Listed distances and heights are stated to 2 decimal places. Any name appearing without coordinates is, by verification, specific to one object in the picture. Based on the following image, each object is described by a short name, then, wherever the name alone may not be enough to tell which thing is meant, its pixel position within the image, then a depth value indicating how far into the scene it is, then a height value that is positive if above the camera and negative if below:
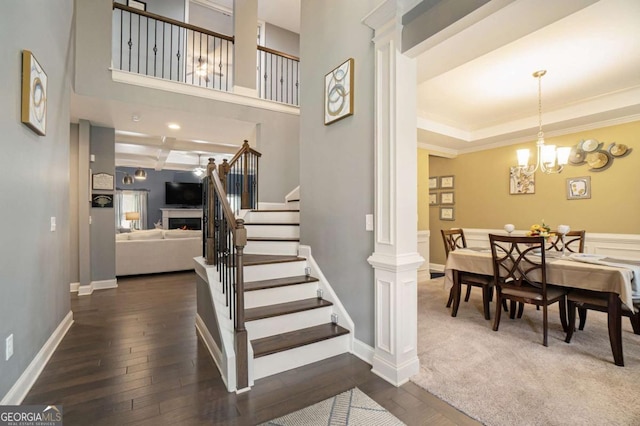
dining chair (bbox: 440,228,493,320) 3.30 -0.79
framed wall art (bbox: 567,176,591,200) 4.54 +0.45
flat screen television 10.99 +0.92
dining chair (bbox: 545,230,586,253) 3.67 -0.35
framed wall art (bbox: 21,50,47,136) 1.97 +0.92
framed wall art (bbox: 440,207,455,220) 6.38 +0.08
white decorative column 2.13 +0.09
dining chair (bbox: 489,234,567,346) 2.67 -0.63
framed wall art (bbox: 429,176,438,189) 6.73 +0.81
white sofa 5.61 -0.67
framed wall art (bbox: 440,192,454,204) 6.40 +0.42
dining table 2.32 -0.54
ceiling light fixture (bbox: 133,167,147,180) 9.06 +1.38
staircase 2.24 -0.82
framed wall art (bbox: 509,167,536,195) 5.16 +0.63
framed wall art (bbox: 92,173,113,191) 4.86 +0.63
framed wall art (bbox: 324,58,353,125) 2.55 +1.15
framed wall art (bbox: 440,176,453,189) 6.43 +0.78
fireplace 10.88 -0.17
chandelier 3.39 +0.76
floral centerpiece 3.21 -0.18
